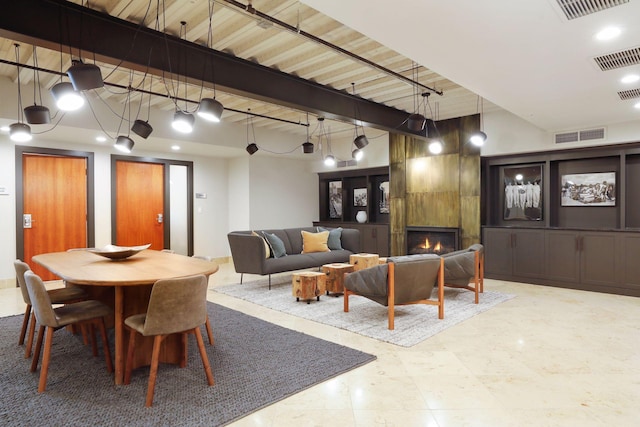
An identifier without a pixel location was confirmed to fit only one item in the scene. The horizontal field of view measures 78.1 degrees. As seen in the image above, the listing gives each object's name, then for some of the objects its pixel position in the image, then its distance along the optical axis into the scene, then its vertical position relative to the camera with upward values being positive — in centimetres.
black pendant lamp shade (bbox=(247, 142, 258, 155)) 738 +114
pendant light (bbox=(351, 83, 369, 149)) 617 +105
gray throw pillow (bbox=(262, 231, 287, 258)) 623 -59
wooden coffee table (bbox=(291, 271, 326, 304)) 506 -100
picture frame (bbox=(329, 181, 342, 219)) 983 +24
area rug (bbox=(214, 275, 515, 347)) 396 -122
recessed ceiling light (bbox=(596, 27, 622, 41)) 277 +125
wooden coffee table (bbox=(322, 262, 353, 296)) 535 -95
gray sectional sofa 585 -76
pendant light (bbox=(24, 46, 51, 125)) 418 +103
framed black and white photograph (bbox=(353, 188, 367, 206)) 943 +28
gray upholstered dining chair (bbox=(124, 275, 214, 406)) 251 -70
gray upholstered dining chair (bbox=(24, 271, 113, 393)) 267 -76
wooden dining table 270 -46
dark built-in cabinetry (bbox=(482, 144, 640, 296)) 570 -22
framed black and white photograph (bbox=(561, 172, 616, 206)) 608 +28
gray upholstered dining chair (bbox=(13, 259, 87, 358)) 307 -75
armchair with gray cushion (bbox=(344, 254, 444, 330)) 404 -78
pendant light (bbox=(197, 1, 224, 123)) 378 +99
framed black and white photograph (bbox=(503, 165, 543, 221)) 675 +25
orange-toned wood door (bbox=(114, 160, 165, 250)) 754 +12
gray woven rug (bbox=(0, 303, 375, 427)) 237 -123
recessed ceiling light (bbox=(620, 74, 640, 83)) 373 +123
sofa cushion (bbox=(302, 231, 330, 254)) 684 -59
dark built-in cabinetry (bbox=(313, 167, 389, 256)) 861 +14
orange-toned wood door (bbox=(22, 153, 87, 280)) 648 +11
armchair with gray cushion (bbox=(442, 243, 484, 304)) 507 -79
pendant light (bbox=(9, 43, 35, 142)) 471 +95
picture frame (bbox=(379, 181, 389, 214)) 898 +26
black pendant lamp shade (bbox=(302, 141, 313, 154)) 728 +114
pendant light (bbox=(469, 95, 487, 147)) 621 +111
